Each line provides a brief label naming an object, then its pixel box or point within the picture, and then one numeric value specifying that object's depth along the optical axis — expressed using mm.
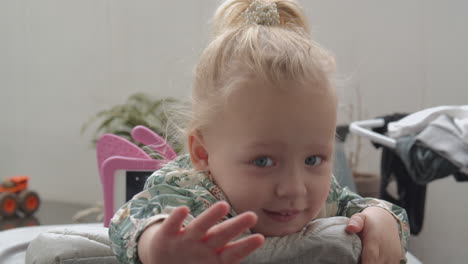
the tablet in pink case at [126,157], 1234
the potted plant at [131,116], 2535
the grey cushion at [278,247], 691
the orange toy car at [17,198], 2629
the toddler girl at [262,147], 722
